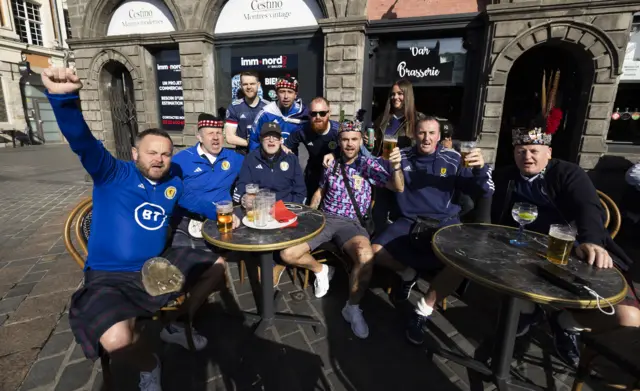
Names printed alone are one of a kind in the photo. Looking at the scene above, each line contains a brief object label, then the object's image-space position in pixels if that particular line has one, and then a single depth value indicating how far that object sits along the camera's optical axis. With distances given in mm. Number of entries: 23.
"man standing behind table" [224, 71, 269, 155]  4504
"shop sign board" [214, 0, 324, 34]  6648
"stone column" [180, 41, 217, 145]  7367
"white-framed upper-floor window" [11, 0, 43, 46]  18781
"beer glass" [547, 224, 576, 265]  1867
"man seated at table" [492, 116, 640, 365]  2195
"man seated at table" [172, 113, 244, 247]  3350
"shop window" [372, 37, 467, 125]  6109
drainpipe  20639
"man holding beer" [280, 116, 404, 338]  2844
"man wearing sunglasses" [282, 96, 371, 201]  3671
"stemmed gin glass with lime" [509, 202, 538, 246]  2221
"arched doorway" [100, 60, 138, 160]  8484
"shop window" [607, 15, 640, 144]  5551
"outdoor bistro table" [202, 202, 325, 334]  2170
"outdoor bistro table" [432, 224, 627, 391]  1603
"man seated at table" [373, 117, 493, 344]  2904
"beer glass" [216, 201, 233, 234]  2359
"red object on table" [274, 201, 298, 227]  2570
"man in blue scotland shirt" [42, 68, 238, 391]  1823
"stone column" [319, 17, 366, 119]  6152
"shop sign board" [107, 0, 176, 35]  7637
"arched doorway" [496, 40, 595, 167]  5527
